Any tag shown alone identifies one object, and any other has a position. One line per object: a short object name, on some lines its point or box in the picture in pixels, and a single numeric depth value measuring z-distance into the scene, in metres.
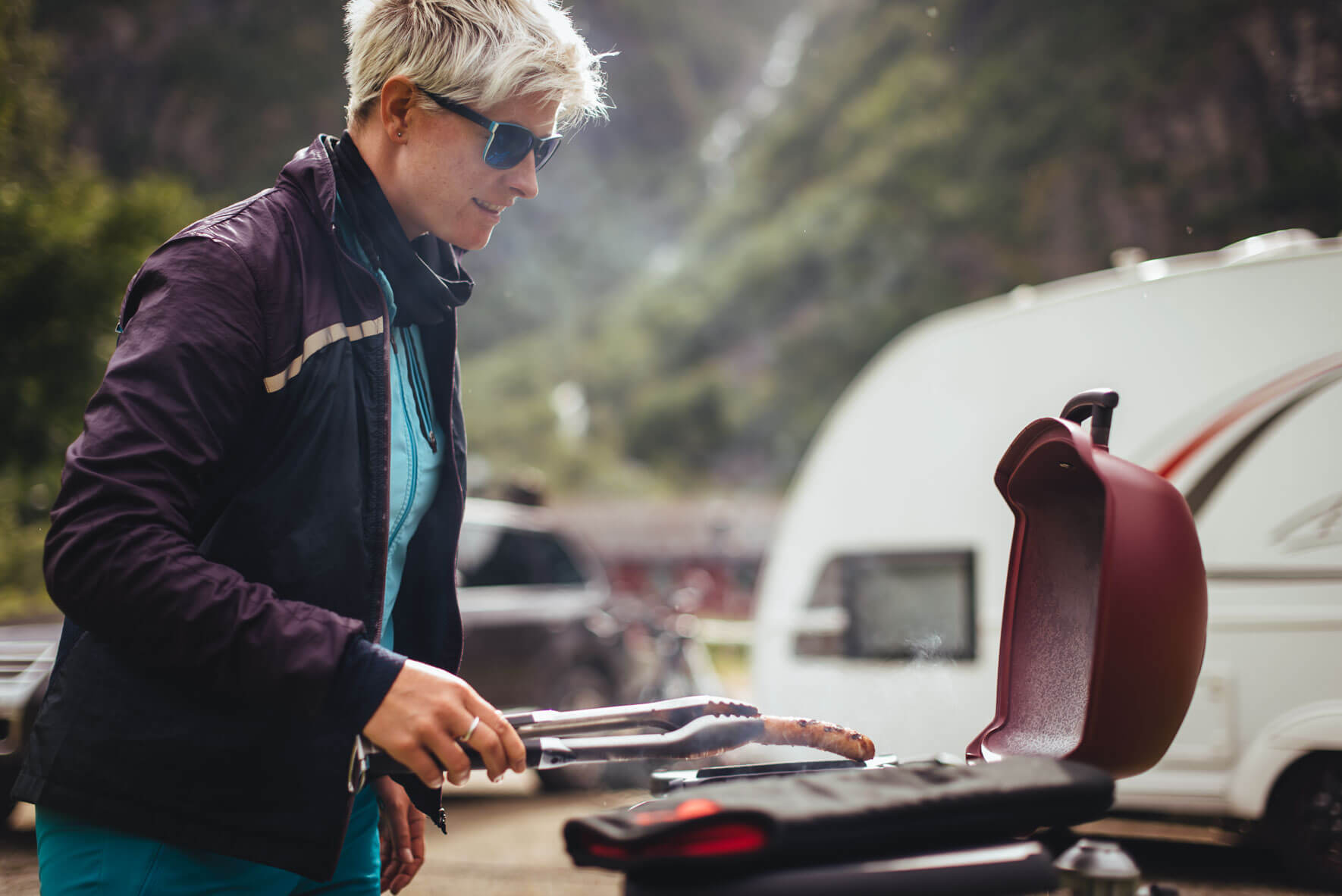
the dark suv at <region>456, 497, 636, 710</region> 5.91
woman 0.86
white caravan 3.61
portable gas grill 0.77
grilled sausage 1.09
